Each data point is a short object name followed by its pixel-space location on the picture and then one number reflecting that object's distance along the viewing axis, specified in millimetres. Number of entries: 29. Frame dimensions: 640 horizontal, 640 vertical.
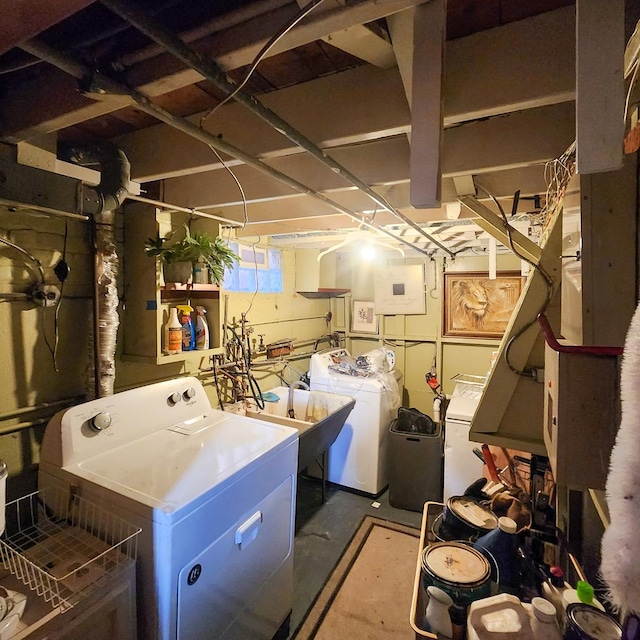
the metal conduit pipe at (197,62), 626
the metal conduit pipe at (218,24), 720
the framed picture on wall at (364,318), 4379
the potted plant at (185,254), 1975
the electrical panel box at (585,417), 740
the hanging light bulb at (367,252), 3513
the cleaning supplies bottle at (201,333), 2219
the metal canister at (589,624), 760
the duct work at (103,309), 1770
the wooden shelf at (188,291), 2023
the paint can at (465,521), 1281
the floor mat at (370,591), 1994
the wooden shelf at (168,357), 1980
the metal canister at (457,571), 972
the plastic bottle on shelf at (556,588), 931
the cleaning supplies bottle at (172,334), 2047
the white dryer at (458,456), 2800
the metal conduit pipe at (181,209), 1862
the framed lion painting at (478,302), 3732
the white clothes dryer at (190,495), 1226
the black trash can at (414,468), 3074
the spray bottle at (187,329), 2154
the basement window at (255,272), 2951
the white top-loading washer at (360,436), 3209
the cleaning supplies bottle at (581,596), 867
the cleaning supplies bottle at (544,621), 827
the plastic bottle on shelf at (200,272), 2119
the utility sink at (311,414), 2473
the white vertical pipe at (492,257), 2301
